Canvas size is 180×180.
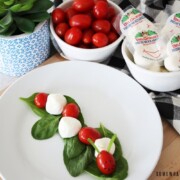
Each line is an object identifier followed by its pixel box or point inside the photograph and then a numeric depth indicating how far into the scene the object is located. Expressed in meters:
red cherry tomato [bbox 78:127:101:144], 0.65
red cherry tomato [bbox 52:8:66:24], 0.82
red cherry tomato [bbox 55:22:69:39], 0.81
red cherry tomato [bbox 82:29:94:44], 0.80
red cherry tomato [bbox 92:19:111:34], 0.80
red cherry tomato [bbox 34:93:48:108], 0.72
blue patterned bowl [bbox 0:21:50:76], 0.76
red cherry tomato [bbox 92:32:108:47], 0.79
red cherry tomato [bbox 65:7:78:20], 0.83
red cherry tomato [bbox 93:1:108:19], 0.81
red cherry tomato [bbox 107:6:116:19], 0.84
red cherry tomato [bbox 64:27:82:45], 0.79
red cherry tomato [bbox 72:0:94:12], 0.82
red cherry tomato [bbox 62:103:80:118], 0.69
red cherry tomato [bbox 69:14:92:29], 0.80
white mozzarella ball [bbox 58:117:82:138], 0.66
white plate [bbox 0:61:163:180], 0.65
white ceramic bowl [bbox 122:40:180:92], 0.71
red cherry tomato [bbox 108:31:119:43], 0.81
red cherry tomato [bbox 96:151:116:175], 0.61
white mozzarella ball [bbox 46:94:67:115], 0.70
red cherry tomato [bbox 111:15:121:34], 0.82
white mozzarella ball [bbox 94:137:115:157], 0.63
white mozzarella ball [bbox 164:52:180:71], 0.70
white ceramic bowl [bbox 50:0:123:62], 0.79
